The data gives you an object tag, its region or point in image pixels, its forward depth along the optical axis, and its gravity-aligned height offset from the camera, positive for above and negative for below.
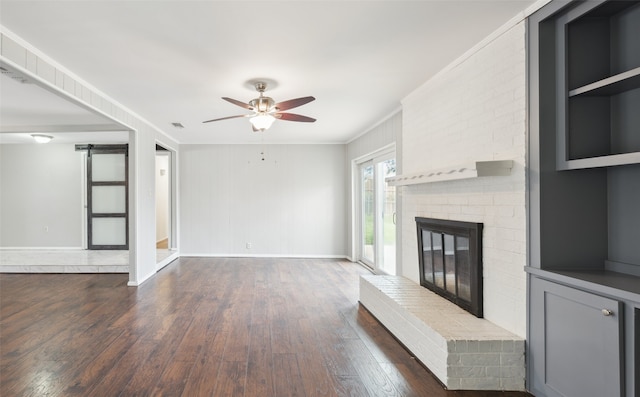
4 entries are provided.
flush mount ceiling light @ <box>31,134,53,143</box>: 6.60 +1.25
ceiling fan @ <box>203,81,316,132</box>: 3.48 +0.93
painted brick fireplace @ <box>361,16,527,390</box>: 2.26 -0.12
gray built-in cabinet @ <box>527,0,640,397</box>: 1.89 +0.10
